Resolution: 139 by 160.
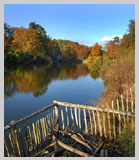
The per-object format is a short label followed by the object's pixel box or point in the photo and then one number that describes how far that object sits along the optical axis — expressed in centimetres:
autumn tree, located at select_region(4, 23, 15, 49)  4528
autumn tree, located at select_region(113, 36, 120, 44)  4024
